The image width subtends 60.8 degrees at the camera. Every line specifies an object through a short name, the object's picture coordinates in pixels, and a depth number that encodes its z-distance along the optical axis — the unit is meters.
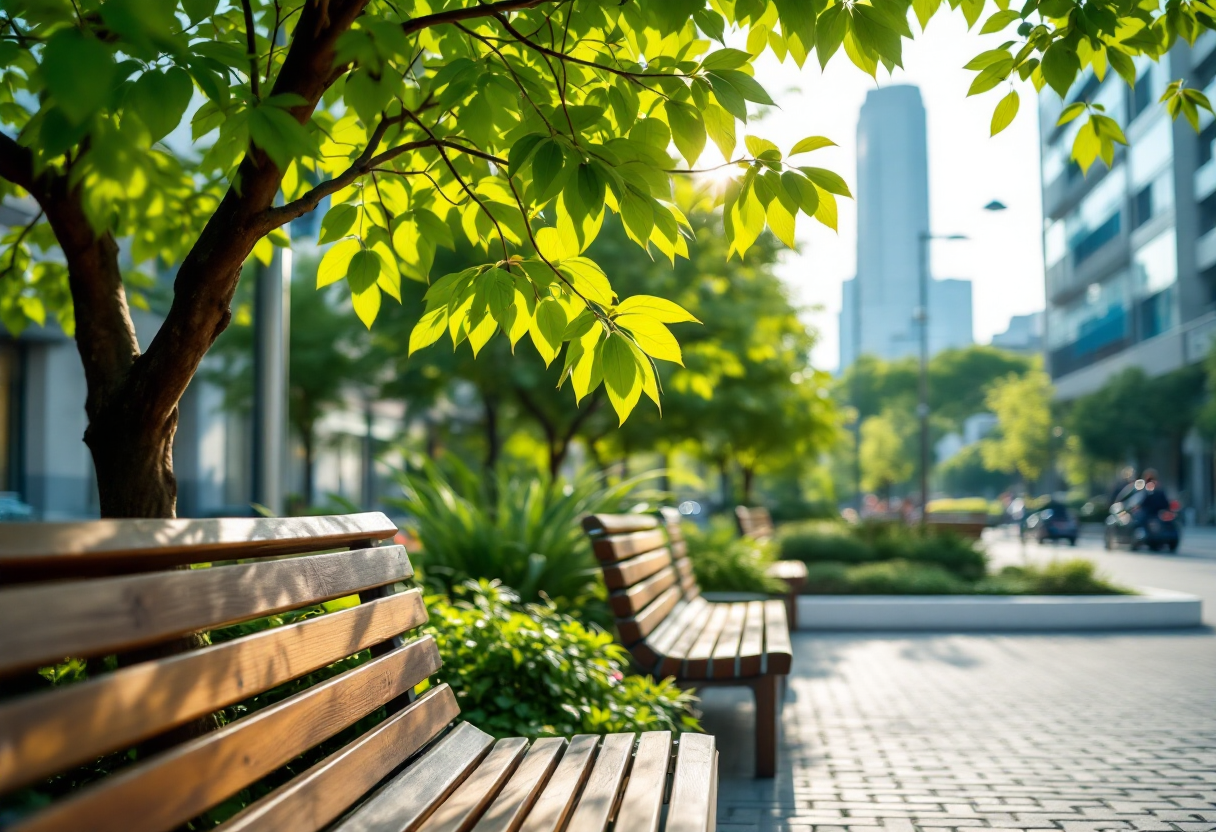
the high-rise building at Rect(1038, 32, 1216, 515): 41.81
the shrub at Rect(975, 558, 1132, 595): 11.10
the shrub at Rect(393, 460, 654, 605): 6.17
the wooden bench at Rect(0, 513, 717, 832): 1.31
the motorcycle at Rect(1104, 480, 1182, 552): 23.31
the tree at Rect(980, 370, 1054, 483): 47.34
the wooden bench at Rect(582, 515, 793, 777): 4.38
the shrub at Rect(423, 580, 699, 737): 3.79
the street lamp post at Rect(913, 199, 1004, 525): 26.29
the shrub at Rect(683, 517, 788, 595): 8.55
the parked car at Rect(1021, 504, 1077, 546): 28.27
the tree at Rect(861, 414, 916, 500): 59.38
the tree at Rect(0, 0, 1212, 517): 2.21
